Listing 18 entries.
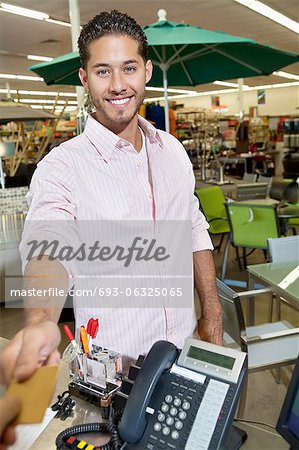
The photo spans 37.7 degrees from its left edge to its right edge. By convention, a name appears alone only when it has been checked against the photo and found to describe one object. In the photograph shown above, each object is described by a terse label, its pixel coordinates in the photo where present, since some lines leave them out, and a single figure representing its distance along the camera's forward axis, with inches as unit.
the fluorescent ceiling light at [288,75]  620.8
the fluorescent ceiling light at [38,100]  765.1
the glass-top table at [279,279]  90.5
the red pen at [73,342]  45.5
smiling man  40.0
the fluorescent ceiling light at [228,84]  682.6
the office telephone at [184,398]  31.1
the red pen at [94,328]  44.3
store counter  38.8
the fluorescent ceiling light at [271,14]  267.3
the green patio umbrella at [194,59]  129.3
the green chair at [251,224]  150.0
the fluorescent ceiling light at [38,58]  400.2
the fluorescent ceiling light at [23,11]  249.1
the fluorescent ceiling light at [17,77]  488.9
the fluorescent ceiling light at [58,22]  282.8
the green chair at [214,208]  183.9
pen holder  43.4
